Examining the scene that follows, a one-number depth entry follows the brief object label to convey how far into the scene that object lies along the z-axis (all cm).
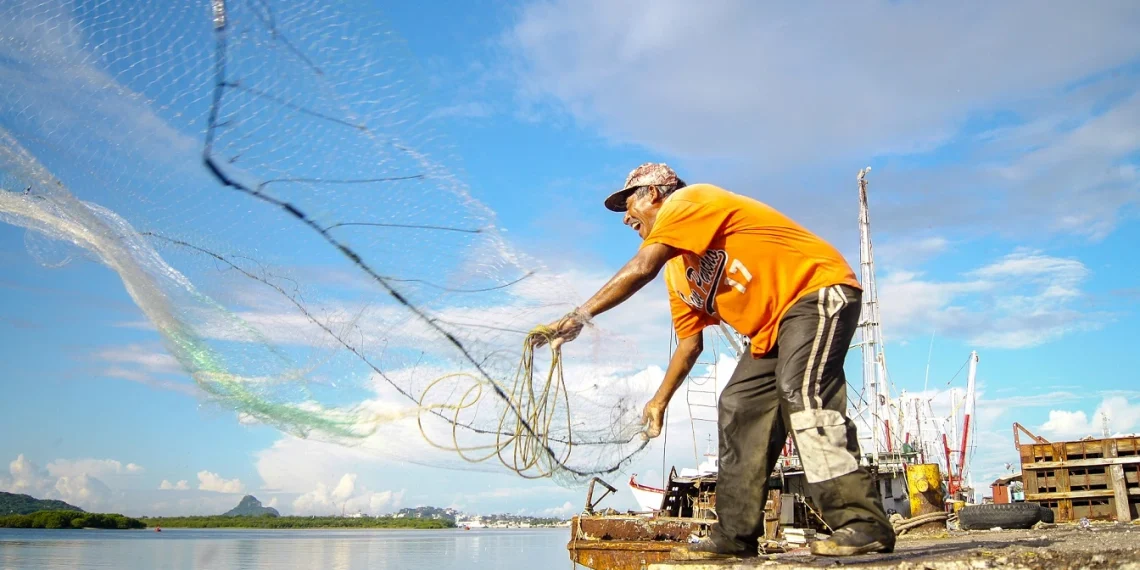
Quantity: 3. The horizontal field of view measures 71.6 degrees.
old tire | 1012
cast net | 457
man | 357
